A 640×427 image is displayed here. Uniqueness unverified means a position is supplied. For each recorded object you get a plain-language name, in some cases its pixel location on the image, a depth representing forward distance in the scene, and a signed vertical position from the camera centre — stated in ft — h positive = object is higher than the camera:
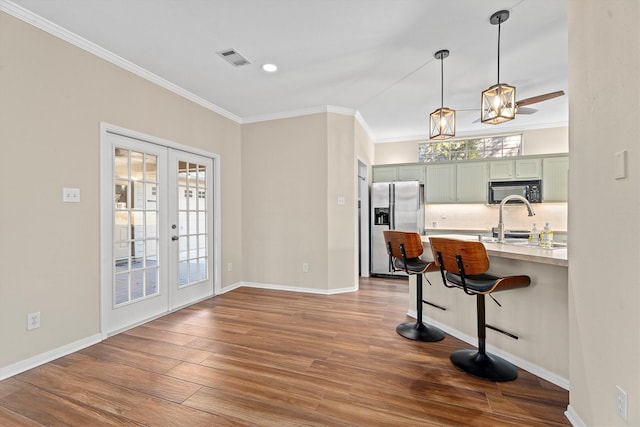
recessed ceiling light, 10.39 +5.16
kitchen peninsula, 6.58 -2.56
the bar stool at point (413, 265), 9.11 -1.71
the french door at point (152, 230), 9.71 -0.70
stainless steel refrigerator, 17.48 -0.03
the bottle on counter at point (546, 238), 8.31 -0.76
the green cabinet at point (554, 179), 16.44 +1.82
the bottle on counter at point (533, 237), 9.17 -0.83
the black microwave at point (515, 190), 16.66 +1.25
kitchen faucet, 9.12 -0.65
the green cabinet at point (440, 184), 18.44 +1.74
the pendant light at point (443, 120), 9.56 +2.99
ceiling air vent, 9.55 +5.18
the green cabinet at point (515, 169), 16.87 +2.48
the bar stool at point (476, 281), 6.68 -1.65
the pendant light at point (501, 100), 7.86 +2.98
